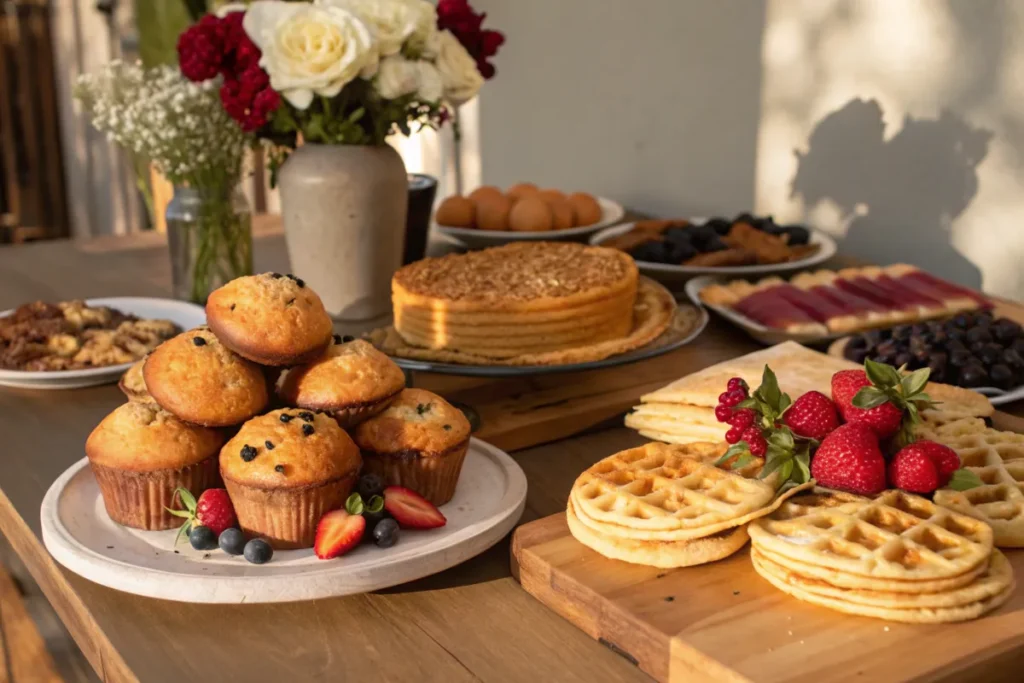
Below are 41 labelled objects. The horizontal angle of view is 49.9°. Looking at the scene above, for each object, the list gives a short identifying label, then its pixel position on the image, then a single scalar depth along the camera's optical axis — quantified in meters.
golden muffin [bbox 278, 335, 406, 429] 1.23
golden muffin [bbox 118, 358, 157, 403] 1.38
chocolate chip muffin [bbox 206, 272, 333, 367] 1.23
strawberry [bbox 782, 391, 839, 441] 1.25
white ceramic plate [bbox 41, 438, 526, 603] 1.08
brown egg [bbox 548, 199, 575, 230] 2.54
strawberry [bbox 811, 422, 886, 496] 1.18
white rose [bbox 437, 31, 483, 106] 1.90
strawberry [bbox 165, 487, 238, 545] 1.16
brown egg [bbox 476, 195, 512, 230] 2.52
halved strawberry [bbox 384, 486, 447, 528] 1.17
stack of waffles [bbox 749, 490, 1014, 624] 0.99
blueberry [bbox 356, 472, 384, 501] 1.19
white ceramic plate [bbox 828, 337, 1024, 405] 1.59
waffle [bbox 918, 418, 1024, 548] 1.13
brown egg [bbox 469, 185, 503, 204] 2.60
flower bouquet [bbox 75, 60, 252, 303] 2.00
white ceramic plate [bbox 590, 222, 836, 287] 2.21
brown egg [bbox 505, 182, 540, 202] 2.63
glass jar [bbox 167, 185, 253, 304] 2.13
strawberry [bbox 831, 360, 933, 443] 1.21
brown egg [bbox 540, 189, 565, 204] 2.62
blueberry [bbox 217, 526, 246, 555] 1.13
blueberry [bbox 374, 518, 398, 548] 1.14
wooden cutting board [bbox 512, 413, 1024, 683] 0.93
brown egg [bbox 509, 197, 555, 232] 2.48
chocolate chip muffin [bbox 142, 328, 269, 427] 1.20
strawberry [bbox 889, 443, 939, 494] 1.18
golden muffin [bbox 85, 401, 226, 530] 1.17
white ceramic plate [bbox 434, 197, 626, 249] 2.46
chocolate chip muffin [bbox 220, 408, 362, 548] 1.13
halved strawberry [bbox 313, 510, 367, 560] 1.13
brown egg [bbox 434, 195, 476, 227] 2.54
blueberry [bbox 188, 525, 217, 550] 1.14
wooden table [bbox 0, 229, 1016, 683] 1.03
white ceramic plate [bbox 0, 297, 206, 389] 1.74
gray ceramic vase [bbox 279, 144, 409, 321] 1.88
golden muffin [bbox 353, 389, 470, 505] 1.23
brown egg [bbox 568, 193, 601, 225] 2.59
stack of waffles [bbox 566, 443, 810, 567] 1.09
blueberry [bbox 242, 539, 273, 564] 1.12
